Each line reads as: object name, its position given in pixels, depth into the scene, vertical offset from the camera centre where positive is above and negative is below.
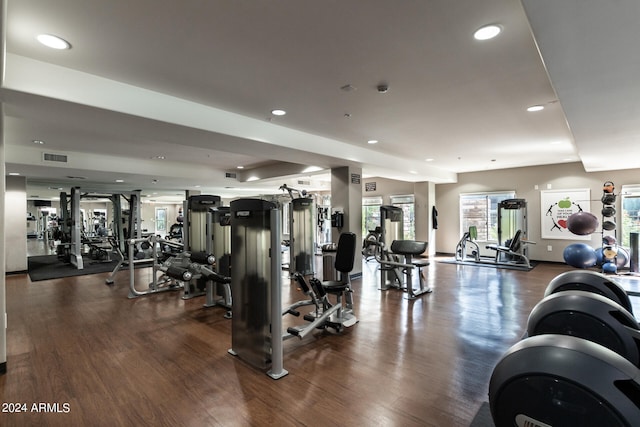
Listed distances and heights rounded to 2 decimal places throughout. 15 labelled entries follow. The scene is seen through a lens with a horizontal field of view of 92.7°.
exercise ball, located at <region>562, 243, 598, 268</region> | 7.08 -1.04
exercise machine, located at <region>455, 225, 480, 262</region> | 8.57 -1.02
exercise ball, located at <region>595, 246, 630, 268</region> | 6.74 -1.05
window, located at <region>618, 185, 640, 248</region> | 7.16 -0.04
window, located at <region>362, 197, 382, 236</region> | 11.07 +0.08
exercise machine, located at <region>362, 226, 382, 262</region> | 5.33 -0.48
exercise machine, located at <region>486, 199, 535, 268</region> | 7.84 -0.61
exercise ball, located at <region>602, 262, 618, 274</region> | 6.61 -1.24
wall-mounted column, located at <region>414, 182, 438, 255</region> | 9.62 +0.02
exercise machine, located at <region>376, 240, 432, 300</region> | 5.09 -0.86
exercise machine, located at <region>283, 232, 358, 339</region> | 3.41 -0.94
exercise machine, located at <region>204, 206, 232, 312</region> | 4.79 -0.67
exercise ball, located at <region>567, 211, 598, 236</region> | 6.64 -0.27
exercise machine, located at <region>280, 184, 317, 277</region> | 7.17 -0.51
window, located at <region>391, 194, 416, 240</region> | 10.00 +0.03
